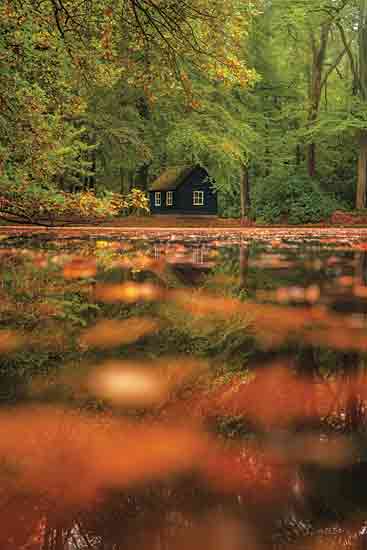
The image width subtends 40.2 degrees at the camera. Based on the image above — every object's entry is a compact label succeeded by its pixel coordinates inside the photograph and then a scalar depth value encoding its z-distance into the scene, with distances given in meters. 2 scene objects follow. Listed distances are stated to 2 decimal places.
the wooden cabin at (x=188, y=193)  44.19
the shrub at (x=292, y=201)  29.09
